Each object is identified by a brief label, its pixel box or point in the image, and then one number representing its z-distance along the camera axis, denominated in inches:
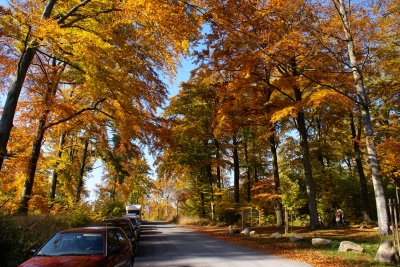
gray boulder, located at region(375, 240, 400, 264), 336.8
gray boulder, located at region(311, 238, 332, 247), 471.8
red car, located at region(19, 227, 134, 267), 210.5
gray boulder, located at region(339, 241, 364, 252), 409.9
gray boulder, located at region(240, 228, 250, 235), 733.9
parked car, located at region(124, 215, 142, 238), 716.5
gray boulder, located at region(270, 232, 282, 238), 610.2
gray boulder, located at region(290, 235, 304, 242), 537.6
